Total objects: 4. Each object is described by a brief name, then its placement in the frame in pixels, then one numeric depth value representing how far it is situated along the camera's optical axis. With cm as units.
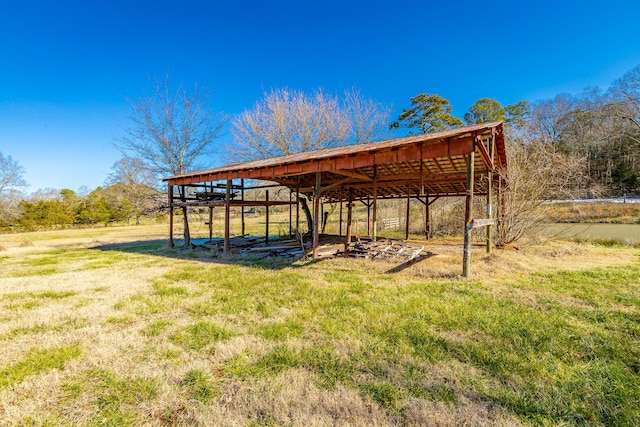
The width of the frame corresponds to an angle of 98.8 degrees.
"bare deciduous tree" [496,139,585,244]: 1002
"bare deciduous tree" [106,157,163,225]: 2877
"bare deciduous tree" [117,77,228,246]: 1742
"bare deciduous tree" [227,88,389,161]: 1736
